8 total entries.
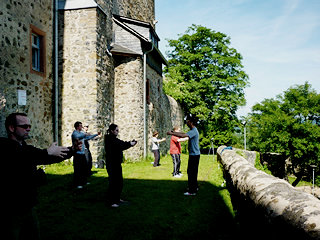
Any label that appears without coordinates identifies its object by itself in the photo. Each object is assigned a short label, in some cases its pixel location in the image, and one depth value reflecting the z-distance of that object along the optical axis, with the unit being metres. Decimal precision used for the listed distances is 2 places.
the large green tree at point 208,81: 24.73
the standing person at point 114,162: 5.51
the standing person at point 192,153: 6.59
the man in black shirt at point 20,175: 2.21
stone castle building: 8.00
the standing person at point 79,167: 6.85
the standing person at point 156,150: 11.63
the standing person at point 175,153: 8.91
